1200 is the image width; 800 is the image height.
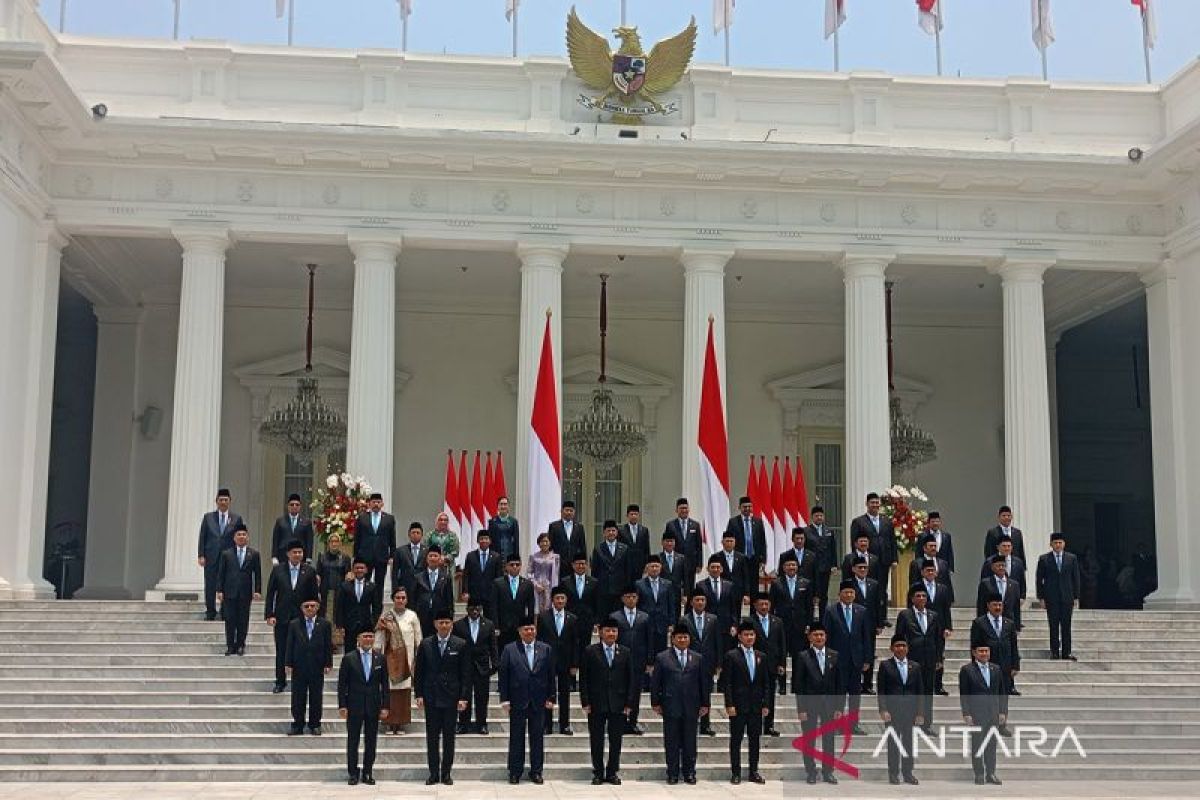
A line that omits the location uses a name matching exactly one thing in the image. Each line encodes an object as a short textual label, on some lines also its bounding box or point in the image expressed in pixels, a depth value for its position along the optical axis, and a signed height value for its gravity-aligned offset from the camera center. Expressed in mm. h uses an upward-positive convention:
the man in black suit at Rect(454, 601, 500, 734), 12266 -876
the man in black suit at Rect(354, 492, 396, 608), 15320 +38
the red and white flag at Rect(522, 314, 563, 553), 18156 +1078
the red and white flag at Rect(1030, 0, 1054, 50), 21578 +7828
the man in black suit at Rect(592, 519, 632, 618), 14312 -247
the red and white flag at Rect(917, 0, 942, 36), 21625 +7987
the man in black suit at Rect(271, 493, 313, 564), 15359 +129
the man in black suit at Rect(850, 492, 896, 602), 15641 +142
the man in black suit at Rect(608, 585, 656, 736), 12570 -777
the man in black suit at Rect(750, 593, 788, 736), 12523 -830
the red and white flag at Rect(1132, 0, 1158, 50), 21750 +8034
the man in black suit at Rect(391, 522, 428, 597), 14406 -215
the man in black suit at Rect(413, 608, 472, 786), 11695 -1186
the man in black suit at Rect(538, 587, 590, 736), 12758 -874
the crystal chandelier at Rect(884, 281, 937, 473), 22750 +1620
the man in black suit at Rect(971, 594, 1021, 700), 12953 -816
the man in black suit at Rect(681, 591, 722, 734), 12500 -772
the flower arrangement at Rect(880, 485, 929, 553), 18203 +334
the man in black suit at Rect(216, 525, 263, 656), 14641 -509
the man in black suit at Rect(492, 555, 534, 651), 13484 -553
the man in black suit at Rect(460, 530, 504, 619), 14148 -293
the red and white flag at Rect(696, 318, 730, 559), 17781 +1048
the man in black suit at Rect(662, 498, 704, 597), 14984 +87
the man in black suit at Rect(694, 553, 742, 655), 13461 -499
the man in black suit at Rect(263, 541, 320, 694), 13656 -479
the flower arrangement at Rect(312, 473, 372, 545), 17125 +429
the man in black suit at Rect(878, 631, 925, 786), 12133 -1343
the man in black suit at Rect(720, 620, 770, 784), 11945 -1235
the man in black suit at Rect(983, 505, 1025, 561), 15695 +133
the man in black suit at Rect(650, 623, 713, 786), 11852 -1257
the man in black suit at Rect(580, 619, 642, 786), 11852 -1241
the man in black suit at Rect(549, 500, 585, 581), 14742 +54
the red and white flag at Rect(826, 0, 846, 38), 21438 +7954
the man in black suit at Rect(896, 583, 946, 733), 12969 -809
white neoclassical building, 19016 +4689
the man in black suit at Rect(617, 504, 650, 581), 14625 +29
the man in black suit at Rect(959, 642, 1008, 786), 12133 -1346
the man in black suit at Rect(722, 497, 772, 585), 15234 +84
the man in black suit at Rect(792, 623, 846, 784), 12328 -1230
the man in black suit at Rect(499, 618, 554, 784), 11867 -1237
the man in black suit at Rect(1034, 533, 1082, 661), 15398 -434
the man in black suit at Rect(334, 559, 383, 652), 13336 -597
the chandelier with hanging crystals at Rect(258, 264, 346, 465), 21953 +1720
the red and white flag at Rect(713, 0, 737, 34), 21266 +7886
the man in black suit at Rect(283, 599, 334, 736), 12461 -1040
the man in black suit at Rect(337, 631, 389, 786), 11680 -1309
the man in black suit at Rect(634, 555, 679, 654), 13227 -540
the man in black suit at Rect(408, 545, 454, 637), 13406 -467
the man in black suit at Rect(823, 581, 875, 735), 12891 -834
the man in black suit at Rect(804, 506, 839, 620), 15003 -49
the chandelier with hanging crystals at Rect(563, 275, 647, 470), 22078 +1675
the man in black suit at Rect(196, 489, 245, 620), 15664 -33
